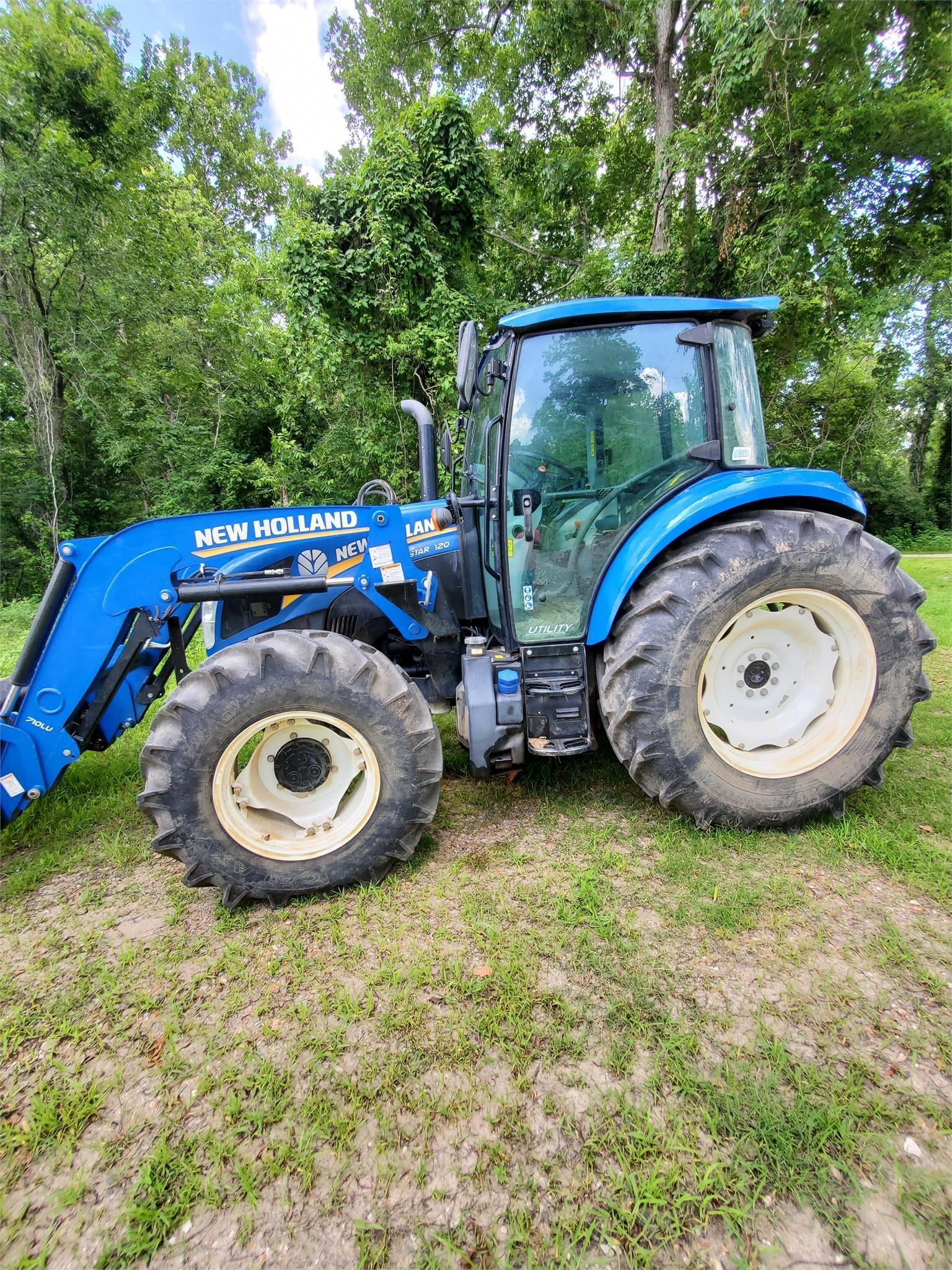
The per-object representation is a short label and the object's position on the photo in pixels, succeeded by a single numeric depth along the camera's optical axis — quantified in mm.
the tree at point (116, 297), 9883
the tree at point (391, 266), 7566
